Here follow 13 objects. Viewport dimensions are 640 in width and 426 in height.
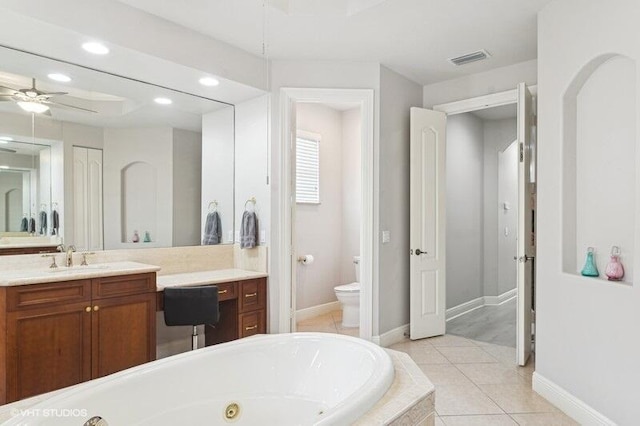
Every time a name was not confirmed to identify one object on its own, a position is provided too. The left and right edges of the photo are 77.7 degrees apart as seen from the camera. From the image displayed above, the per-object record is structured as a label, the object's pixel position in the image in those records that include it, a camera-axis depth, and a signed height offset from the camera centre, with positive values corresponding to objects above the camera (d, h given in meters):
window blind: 4.71 +0.53
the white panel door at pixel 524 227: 3.13 -0.13
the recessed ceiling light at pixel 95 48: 2.56 +1.08
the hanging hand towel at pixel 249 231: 3.61 -0.17
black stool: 2.86 -0.68
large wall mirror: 2.71 +0.43
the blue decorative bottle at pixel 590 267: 2.34 -0.33
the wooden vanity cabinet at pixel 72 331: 2.22 -0.74
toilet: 4.29 -1.00
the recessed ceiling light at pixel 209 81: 3.25 +1.09
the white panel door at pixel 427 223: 3.91 -0.12
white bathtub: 1.75 -0.88
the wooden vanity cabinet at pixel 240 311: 3.33 -0.85
